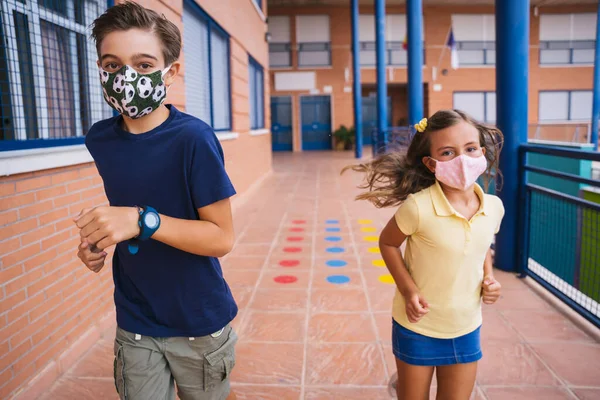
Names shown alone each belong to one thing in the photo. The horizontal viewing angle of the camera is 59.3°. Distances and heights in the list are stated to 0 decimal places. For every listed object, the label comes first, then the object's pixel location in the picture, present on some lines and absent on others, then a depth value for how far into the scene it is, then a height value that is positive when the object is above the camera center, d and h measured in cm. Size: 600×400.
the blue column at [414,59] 927 +115
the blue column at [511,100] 416 +16
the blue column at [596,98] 1245 +50
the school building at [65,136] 240 -5
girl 169 -45
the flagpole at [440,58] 2153 +263
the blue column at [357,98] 1644 +87
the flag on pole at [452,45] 1335 +204
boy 131 -22
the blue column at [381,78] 1296 +124
